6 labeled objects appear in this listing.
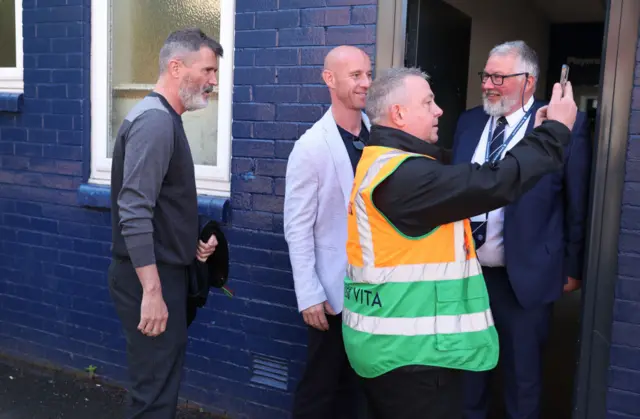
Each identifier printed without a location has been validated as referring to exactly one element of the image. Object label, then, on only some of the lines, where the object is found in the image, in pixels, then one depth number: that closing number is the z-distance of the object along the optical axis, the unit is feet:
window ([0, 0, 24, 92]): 15.81
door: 11.55
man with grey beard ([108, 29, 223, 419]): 8.44
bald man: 9.55
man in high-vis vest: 6.77
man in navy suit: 9.04
